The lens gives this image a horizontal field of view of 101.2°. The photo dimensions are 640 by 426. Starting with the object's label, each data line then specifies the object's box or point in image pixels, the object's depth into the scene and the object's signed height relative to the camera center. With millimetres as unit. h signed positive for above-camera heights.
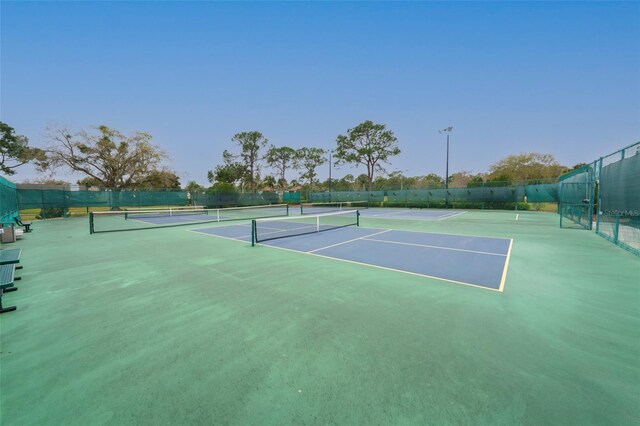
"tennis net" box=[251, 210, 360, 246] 11127 -1604
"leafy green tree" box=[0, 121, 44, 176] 35938 +6970
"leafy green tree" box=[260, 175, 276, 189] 63488 +3767
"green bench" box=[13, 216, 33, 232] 13266 -1478
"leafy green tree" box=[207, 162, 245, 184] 51838 +5063
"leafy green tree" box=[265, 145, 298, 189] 52031 +8170
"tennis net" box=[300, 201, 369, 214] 33975 -1059
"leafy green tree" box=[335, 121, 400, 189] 43031 +8756
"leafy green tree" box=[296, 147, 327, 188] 54906 +8277
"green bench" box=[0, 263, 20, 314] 3992 -1353
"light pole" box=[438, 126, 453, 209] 29097 +72
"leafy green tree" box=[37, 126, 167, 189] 28828 +4321
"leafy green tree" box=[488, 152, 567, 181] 45844 +5414
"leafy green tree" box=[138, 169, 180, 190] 34156 +2240
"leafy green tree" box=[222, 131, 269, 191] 48312 +8403
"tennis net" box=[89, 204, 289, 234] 15125 -1713
